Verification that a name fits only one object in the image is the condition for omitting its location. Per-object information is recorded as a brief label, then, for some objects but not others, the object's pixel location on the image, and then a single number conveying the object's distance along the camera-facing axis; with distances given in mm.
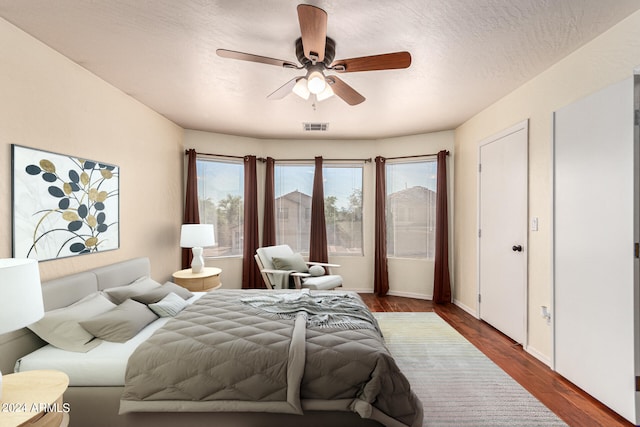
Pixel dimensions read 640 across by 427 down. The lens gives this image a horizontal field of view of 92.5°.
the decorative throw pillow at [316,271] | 4270
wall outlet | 2779
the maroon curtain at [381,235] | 5012
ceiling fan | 1692
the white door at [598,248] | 2000
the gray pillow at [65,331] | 1905
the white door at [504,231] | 3184
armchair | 3932
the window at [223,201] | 4762
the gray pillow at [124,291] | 2438
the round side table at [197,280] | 3701
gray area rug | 2043
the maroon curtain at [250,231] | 4855
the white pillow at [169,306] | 2440
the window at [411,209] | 4883
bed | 1728
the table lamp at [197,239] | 3783
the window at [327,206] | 5238
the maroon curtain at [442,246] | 4629
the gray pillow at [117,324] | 1984
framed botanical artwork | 2104
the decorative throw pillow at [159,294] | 2484
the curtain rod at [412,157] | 4786
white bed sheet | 1803
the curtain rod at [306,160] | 5086
